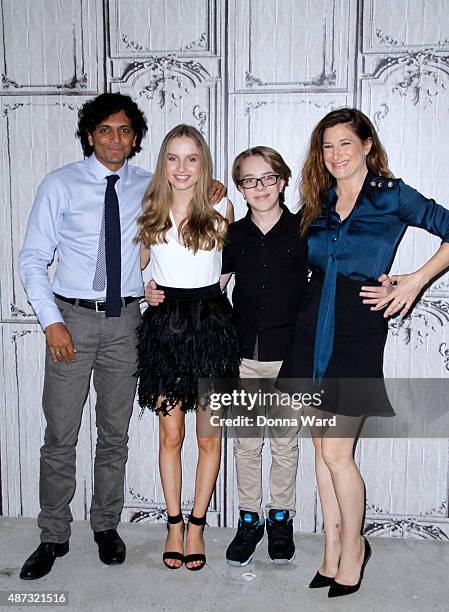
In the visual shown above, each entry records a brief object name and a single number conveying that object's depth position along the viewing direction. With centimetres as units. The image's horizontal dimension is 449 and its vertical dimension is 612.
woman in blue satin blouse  236
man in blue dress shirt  268
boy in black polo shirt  261
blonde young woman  257
